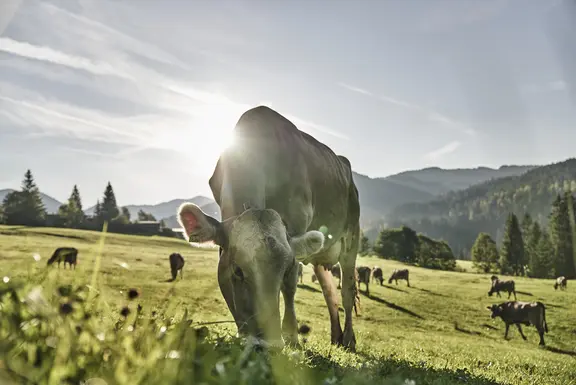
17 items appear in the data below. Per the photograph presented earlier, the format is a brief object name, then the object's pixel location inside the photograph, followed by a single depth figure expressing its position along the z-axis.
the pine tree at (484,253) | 127.88
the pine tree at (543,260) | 117.25
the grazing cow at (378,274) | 53.71
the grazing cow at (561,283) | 58.97
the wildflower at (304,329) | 4.24
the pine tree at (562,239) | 115.25
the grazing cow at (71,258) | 29.11
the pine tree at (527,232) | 126.19
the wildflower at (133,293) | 2.58
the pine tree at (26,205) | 116.93
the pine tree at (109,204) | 163.49
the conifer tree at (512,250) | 124.81
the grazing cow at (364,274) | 46.22
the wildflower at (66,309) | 2.40
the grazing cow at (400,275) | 54.81
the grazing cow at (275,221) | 5.91
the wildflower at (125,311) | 2.60
